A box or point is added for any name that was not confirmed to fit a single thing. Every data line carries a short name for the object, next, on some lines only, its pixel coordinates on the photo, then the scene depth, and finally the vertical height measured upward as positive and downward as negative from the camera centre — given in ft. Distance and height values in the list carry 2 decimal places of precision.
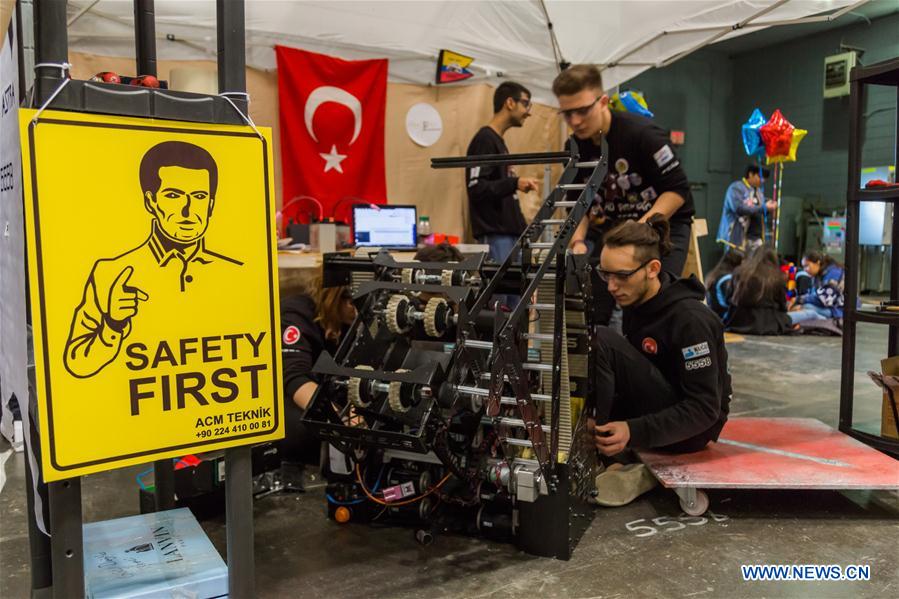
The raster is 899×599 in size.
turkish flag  18.06 +3.00
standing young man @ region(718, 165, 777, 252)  29.81 +1.24
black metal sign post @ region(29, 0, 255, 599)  3.76 +0.76
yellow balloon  27.40 +3.67
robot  6.02 -1.30
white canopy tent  15.97 +5.41
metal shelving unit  10.19 +0.21
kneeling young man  8.24 -1.36
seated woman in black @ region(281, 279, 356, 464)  8.41 -1.07
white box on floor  4.51 -2.09
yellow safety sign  3.76 -0.24
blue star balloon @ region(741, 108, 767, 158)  28.27 +4.20
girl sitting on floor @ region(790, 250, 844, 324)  24.14 -1.68
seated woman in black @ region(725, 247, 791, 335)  23.00 -1.67
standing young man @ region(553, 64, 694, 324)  10.04 +1.15
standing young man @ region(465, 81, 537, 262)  16.03 +1.30
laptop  17.80 +0.46
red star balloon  27.02 +3.97
